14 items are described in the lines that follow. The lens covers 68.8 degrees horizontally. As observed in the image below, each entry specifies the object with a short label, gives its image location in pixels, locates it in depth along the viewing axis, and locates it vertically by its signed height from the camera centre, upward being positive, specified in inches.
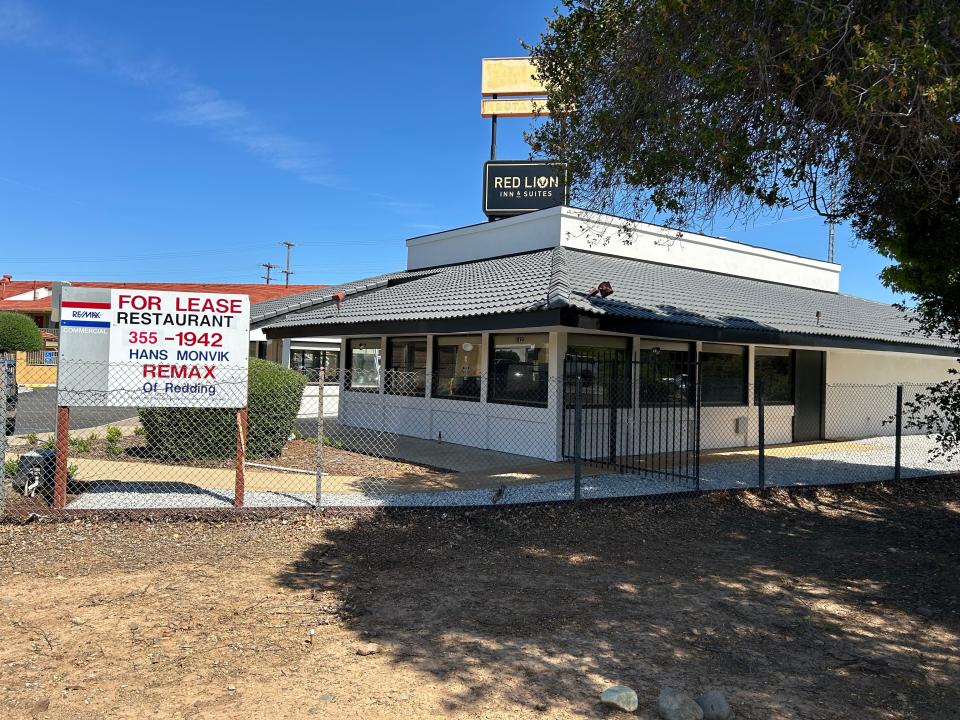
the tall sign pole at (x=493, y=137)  850.1 +285.7
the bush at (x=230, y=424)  405.7 -34.4
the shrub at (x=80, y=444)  443.9 -53.3
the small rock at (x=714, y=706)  137.5 -65.2
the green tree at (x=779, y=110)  238.8 +106.5
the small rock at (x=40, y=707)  135.2 -67.4
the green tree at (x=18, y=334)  1451.8 +56.3
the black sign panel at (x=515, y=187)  768.3 +205.3
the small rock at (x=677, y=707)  136.8 -65.3
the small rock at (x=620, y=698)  140.2 -65.2
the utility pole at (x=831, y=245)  899.2 +182.9
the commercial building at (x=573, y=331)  449.7 +30.8
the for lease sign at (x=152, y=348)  281.0 +6.6
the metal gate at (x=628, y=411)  441.7 -23.7
